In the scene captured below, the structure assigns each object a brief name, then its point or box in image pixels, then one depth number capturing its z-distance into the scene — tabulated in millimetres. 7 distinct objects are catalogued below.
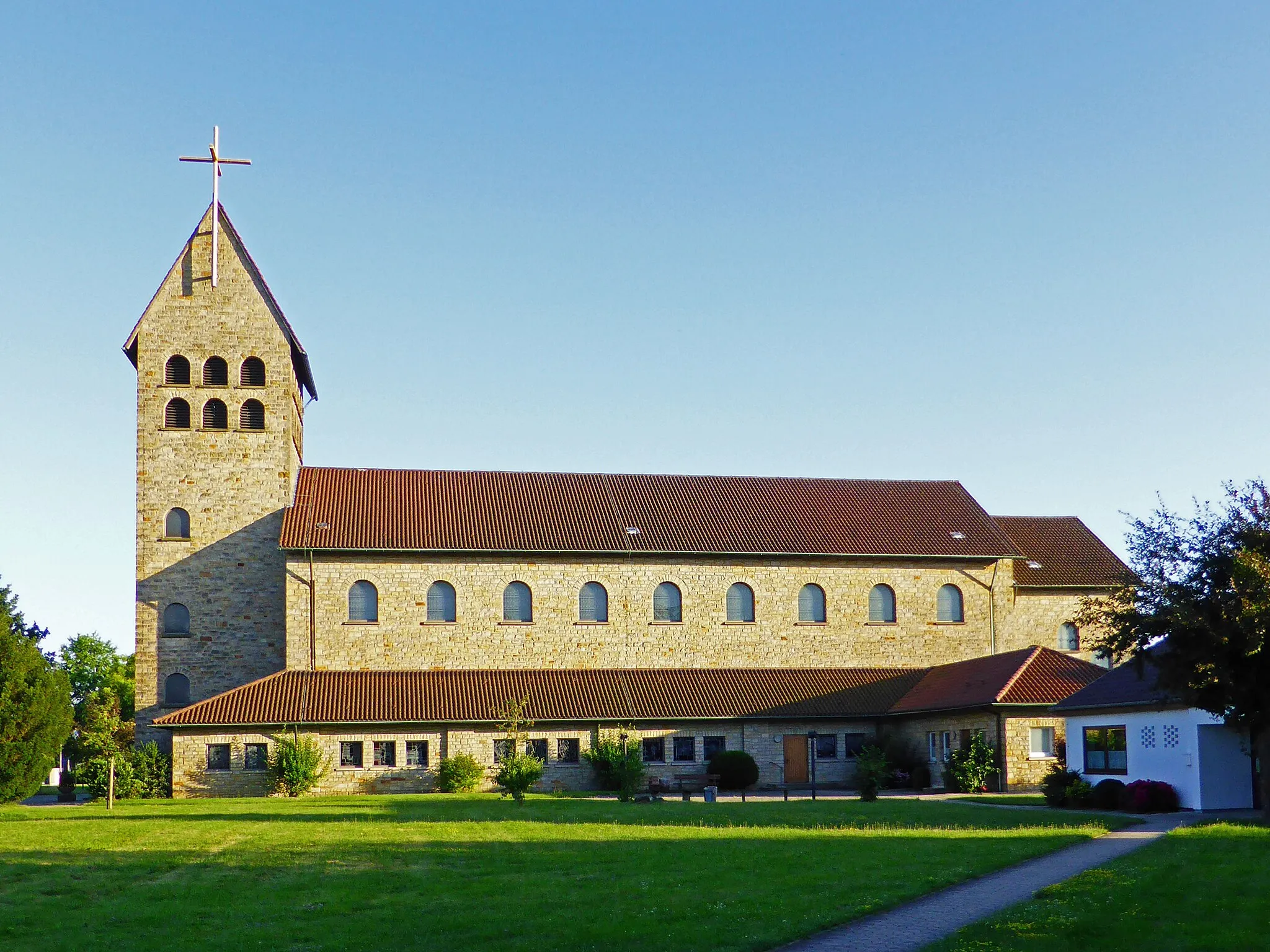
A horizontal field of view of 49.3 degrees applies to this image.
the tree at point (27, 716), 38062
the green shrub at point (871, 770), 39156
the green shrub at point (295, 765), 44719
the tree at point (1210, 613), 26406
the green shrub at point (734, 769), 46844
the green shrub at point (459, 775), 45906
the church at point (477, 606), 46906
